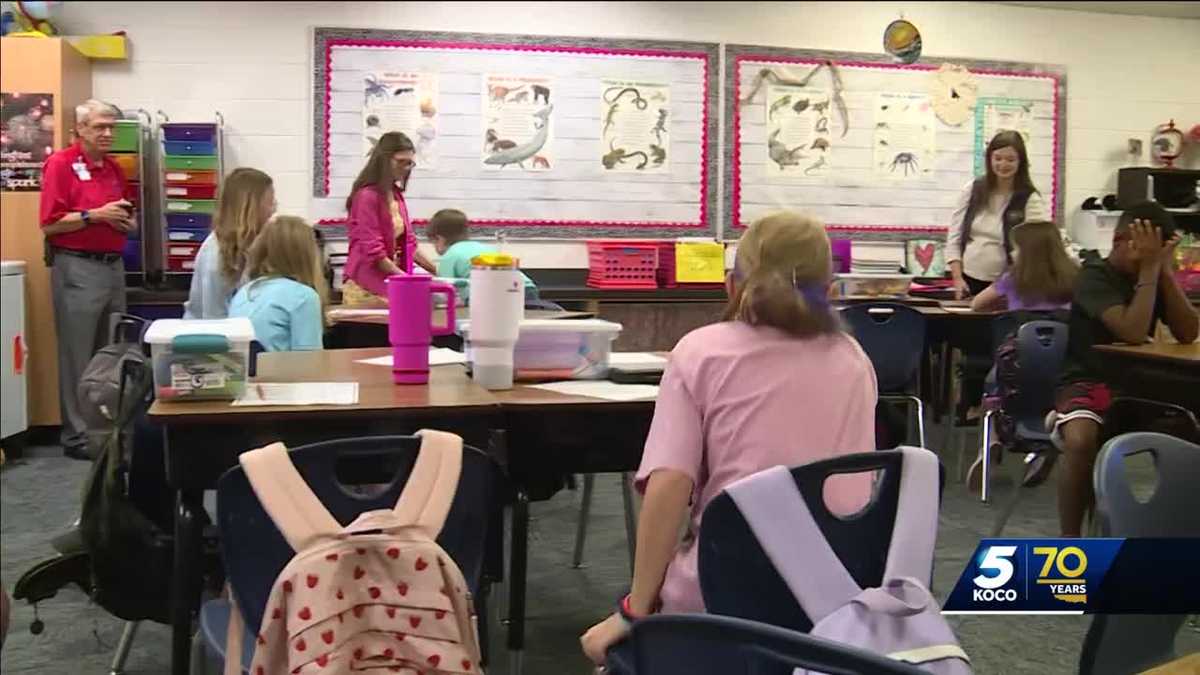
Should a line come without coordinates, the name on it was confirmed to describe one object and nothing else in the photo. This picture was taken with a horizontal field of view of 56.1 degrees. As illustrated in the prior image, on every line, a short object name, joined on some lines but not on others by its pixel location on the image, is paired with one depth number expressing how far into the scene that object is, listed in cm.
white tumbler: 215
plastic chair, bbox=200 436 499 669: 150
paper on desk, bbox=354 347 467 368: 254
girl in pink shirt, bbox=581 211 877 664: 160
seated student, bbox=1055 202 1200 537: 226
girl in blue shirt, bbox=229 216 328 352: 298
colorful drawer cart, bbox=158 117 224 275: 489
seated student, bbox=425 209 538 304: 408
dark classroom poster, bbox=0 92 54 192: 457
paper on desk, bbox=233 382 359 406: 192
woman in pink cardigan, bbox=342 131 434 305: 396
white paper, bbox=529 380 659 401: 211
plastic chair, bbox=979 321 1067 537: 246
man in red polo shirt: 456
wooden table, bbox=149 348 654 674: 183
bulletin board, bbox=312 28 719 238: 516
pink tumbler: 220
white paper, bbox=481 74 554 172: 537
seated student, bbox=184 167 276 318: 344
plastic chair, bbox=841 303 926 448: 258
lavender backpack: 124
